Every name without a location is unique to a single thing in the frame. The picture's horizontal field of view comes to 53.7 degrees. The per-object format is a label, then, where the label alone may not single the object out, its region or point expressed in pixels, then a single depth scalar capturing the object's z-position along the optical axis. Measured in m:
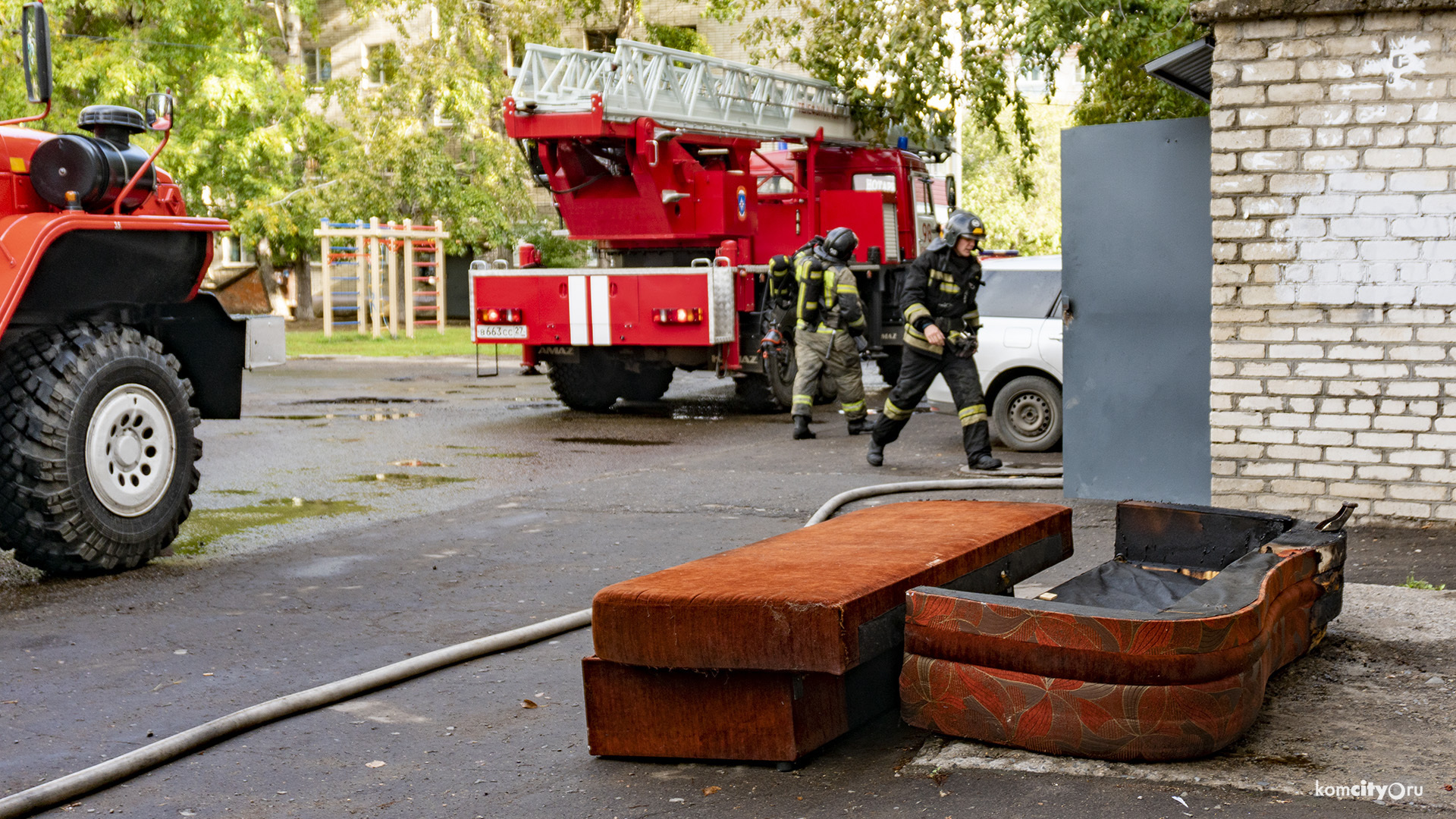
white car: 10.26
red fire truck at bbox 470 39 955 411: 12.99
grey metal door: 7.51
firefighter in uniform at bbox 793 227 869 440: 11.70
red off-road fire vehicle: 6.14
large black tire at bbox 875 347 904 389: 15.90
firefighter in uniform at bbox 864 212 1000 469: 9.49
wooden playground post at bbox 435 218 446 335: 24.95
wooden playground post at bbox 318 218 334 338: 23.48
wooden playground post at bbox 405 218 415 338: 24.42
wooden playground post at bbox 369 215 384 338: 23.48
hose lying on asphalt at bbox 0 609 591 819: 3.62
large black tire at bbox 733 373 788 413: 13.75
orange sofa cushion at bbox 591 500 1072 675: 3.54
